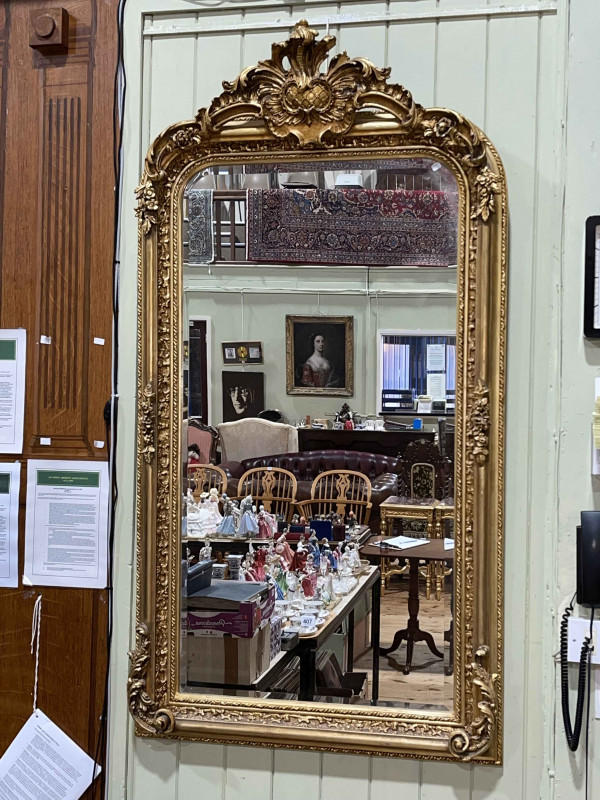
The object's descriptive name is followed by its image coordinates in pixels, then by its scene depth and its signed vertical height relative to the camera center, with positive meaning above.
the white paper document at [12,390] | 2.17 +0.04
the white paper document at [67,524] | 2.12 -0.30
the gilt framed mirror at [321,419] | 1.90 -0.02
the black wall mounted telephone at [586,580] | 1.80 -0.35
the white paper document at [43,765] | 2.12 -0.90
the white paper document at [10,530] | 2.17 -0.32
